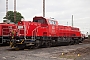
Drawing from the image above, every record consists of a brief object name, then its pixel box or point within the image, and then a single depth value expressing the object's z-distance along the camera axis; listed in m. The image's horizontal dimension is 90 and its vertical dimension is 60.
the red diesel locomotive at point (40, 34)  12.57
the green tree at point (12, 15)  54.68
